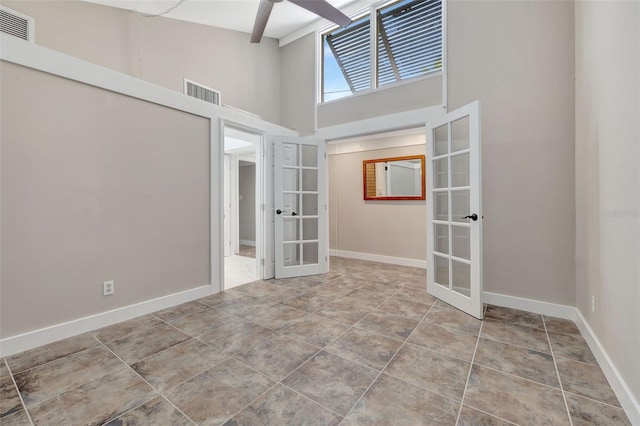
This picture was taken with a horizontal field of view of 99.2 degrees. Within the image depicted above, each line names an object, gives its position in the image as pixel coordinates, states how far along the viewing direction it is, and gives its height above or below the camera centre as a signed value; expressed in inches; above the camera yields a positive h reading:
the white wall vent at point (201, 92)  136.3 +62.7
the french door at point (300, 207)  150.6 +2.8
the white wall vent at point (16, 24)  85.2 +61.0
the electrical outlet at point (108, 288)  92.1 -25.7
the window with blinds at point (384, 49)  132.0 +88.0
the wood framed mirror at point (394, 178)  181.5 +23.3
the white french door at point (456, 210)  97.5 +0.5
